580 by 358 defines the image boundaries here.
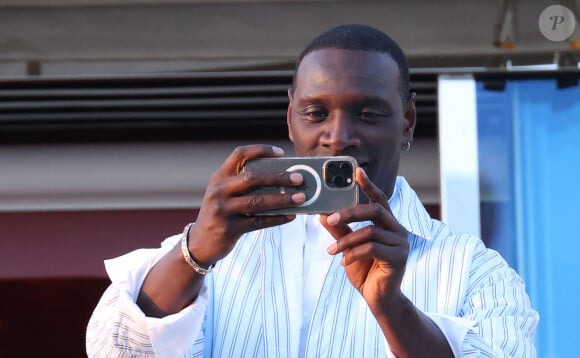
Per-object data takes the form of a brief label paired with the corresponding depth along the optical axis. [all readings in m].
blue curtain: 5.97
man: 4.26
